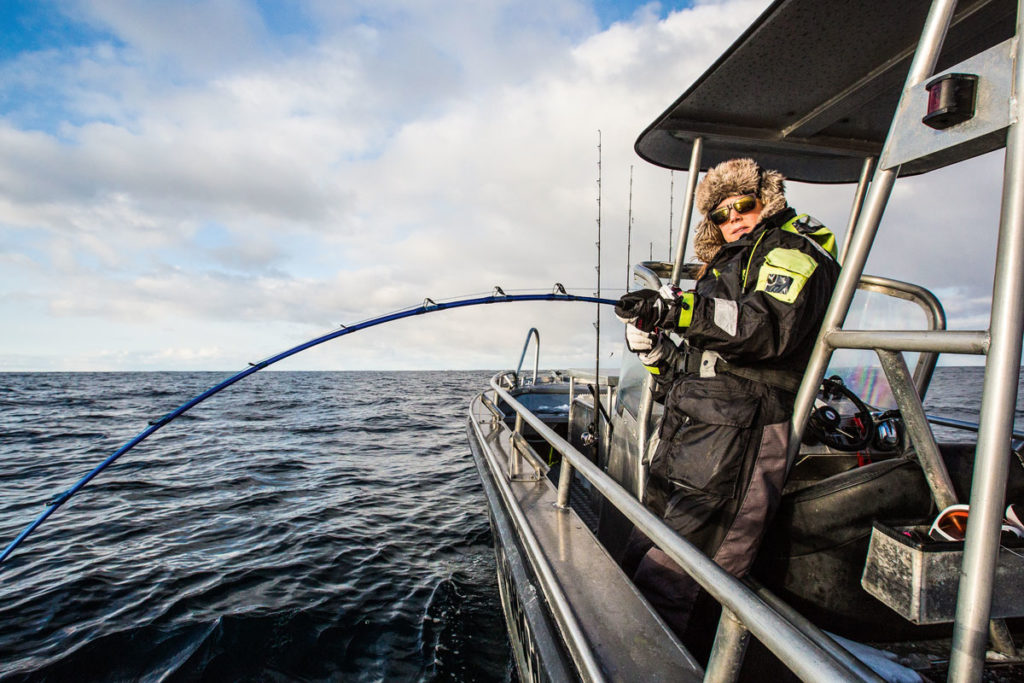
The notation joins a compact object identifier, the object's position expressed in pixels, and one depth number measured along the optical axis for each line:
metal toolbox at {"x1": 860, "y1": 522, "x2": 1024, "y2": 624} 1.29
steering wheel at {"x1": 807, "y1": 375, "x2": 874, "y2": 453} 2.42
